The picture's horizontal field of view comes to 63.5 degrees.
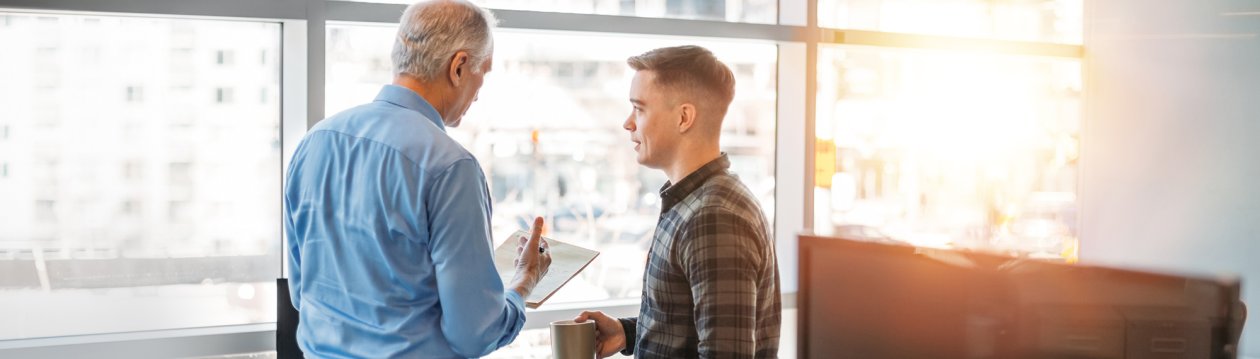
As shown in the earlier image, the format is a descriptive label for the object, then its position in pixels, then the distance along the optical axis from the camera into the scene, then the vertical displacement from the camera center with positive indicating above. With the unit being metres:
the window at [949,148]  3.79 +0.05
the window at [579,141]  3.30 +0.06
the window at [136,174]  2.66 -0.05
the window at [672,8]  3.27 +0.51
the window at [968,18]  3.75 +0.56
